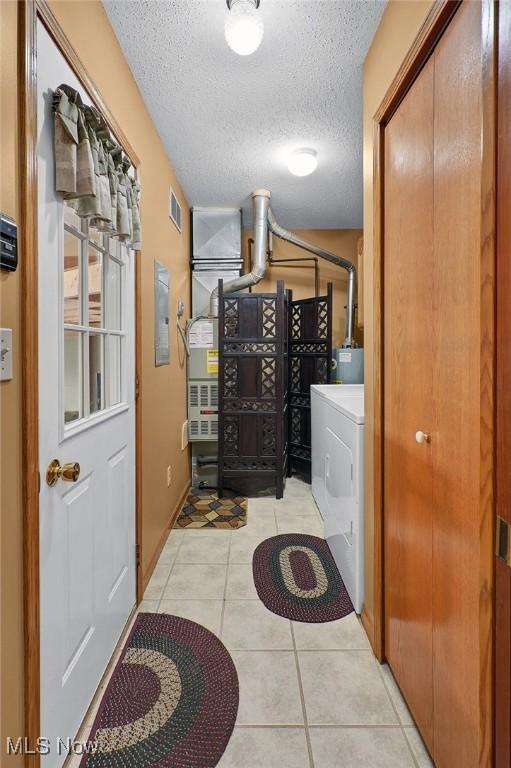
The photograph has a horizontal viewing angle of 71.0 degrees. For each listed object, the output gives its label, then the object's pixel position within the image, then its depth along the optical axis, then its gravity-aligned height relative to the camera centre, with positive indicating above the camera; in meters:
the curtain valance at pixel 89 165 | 1.01 +0.65
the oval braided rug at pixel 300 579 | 1.74 -1.13
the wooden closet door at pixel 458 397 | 0.82 -0.06
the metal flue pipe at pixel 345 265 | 3.57 +1.14
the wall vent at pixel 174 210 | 2.63 +1.25
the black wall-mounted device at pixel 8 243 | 0.80 +0.30
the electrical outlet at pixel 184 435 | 3.07 -0.54
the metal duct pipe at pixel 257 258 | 3.20 +1.09
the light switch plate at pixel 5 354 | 0.81 +0.05
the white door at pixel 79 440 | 0.99 -0.23
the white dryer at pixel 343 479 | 1.66 -0.59
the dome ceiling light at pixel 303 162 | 2.46 +1.47
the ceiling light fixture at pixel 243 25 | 1.37 +1.34
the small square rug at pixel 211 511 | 2.62 -1.09
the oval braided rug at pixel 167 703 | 1.09 -1.15
